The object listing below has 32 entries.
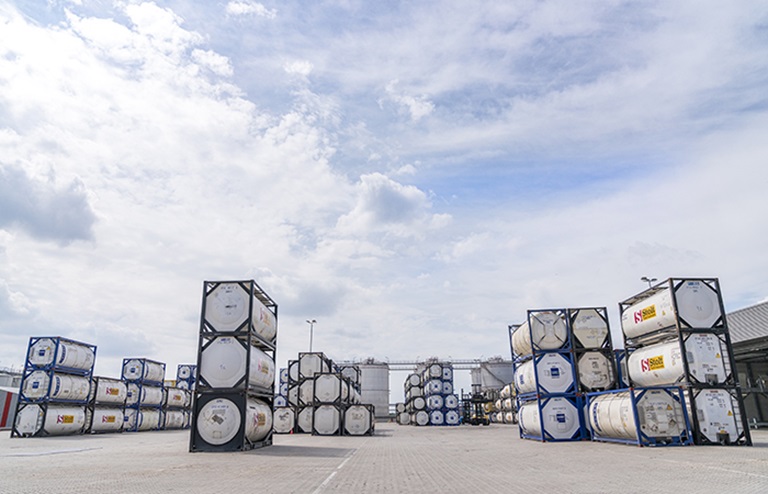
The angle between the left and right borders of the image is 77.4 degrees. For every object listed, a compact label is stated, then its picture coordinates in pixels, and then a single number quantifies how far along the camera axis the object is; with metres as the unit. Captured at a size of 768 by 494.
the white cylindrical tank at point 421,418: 53.62
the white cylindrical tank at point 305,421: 34.84
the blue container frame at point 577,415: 21.28
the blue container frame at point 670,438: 16.84
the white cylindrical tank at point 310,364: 36.28
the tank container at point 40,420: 28.33
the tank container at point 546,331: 22.83
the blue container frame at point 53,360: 29.38
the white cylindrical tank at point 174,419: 43.59
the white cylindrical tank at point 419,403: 55.32
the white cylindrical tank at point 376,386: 72.69
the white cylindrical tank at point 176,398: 43.78
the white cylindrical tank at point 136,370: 39.53
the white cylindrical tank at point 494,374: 71.19
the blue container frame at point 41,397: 28.75
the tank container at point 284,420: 34.28
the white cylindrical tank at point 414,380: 61.30
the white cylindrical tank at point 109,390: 34.12
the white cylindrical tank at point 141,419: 38.22
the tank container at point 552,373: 22.16
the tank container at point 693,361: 17.83
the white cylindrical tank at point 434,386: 54.03
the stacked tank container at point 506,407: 55.08
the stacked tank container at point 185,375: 50.91
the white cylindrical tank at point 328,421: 31.28
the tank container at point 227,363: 18.70
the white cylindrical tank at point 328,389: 31.50
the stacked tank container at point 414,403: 54.12
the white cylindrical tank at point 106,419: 33.62
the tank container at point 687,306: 18.34
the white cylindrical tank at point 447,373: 55.00
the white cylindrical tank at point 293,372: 37.03
